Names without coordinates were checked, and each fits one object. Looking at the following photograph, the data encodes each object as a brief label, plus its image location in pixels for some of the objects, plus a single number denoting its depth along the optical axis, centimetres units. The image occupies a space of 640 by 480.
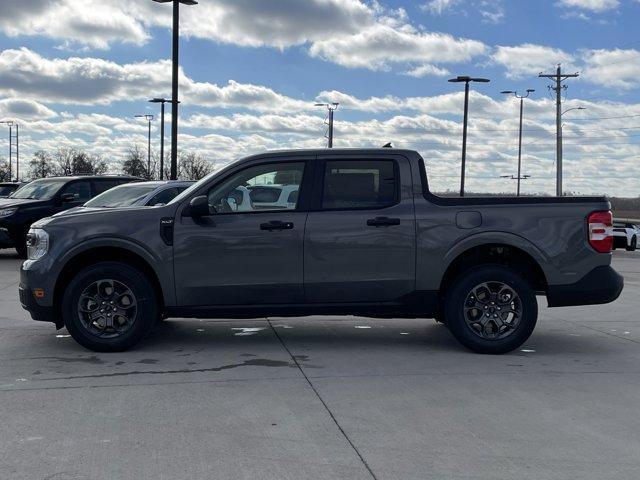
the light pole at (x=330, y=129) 4515
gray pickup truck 670
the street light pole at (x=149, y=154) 6242
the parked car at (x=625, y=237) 2858
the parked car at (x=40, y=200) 1555
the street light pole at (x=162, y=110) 4004
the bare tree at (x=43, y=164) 7941
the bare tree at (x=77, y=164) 7525
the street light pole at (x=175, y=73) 2097
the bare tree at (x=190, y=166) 7000
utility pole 4712
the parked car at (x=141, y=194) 1286
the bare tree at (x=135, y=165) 6694
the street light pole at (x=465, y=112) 3597
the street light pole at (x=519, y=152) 6619
